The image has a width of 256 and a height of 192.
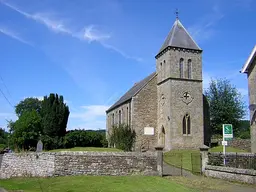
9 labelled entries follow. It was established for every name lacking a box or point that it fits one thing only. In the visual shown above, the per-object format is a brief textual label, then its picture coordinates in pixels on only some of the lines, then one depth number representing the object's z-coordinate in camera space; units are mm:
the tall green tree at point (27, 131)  36750
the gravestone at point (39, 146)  30806
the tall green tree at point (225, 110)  51284
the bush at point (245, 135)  46656
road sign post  20078
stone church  37344
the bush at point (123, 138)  34875
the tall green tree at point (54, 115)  37031
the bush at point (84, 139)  37831
